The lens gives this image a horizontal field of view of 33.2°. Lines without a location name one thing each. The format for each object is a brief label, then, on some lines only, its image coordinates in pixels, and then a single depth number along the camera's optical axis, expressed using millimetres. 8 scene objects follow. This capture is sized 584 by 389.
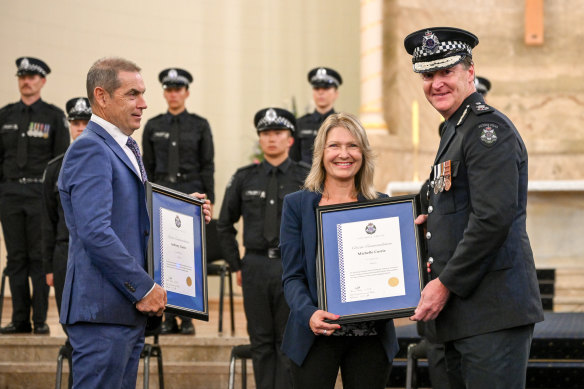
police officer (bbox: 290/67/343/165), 7746
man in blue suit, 3377
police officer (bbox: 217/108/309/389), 5906
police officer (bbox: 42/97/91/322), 6512
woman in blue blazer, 3691
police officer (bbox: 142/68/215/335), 7625
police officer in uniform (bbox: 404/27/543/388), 3162
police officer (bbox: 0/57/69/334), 7391
